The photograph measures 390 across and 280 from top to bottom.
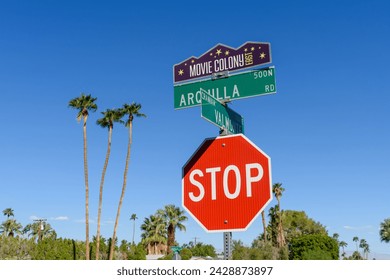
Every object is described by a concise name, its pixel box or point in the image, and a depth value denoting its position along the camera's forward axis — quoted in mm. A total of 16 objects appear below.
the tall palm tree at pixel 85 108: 47188
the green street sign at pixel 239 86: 6250
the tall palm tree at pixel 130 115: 47594
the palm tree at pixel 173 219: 64250
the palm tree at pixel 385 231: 68581
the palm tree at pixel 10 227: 81894
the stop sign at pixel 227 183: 5051
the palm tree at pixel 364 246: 165375
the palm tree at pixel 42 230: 85506
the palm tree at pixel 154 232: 67069
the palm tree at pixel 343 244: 157125
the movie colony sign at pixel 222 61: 6367
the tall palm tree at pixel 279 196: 75588
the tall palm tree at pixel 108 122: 48031
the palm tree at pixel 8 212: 87875
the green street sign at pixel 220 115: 5453
